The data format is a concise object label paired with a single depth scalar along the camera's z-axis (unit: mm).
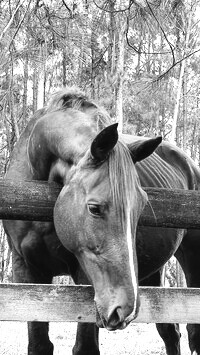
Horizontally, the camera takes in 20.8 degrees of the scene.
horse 2701
